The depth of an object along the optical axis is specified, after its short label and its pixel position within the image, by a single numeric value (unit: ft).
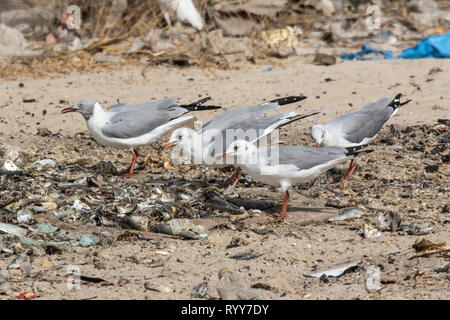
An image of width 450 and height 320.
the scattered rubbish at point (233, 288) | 27.22
